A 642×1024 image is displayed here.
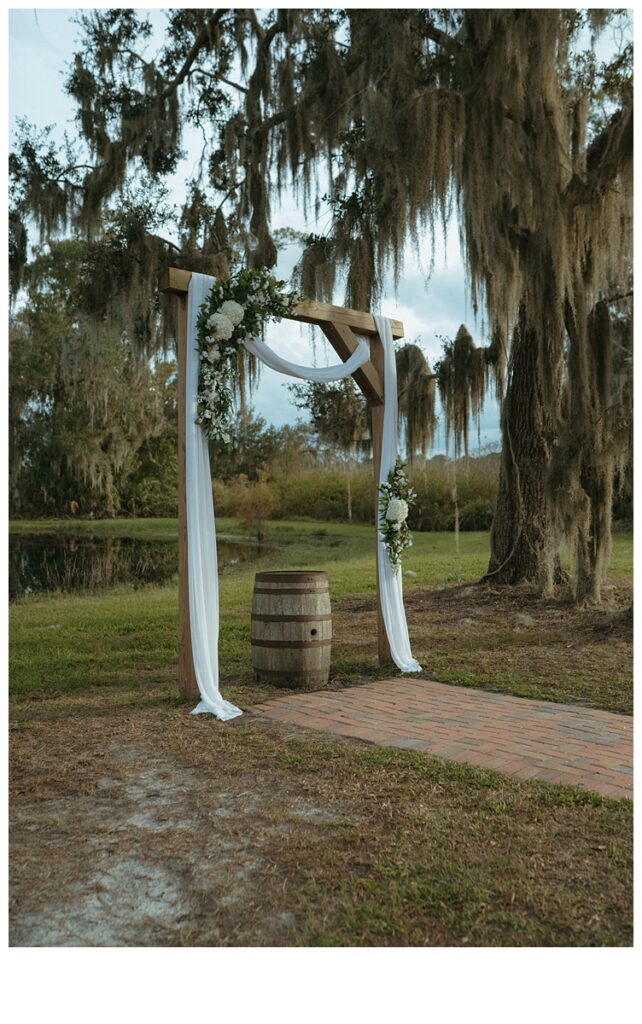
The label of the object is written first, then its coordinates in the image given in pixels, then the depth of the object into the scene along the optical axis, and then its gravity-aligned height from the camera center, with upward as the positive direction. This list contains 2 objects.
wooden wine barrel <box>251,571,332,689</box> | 5.34 -0.85
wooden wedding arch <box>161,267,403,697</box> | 4.91 +1.08
